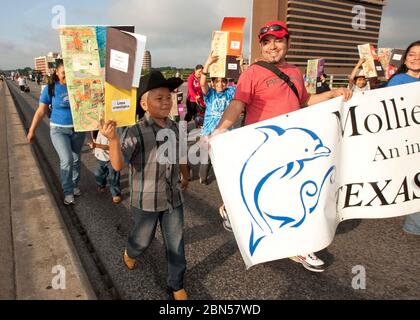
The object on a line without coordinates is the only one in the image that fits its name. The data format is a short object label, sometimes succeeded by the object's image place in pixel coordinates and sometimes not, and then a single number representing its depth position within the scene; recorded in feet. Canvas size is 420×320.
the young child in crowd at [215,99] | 16.97
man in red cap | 9.48
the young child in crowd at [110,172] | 15.79
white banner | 8.36
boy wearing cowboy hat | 8.02
